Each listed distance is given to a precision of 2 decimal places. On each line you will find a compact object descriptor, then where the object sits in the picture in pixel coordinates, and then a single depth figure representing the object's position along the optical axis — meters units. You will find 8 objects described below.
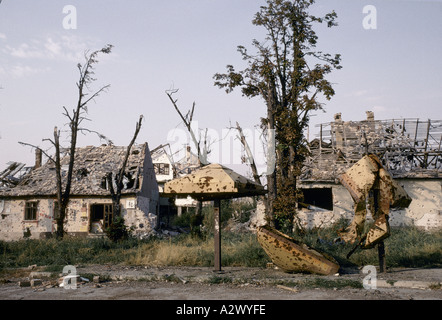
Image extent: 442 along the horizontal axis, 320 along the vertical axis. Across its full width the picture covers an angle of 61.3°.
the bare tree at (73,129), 20.53
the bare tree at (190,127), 23.19
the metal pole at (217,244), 8.08
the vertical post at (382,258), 7.75
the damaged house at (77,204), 22.95
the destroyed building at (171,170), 32.81
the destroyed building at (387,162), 20.38
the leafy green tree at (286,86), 16.31
